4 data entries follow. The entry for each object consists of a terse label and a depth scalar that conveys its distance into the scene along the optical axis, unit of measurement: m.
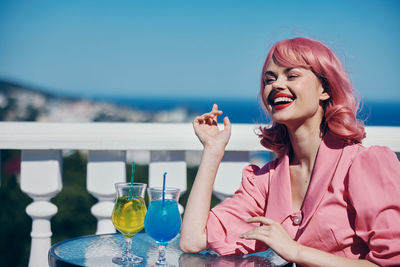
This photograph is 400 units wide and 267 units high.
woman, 1.70
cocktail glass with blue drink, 1.75
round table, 1.81
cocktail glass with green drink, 1.82
